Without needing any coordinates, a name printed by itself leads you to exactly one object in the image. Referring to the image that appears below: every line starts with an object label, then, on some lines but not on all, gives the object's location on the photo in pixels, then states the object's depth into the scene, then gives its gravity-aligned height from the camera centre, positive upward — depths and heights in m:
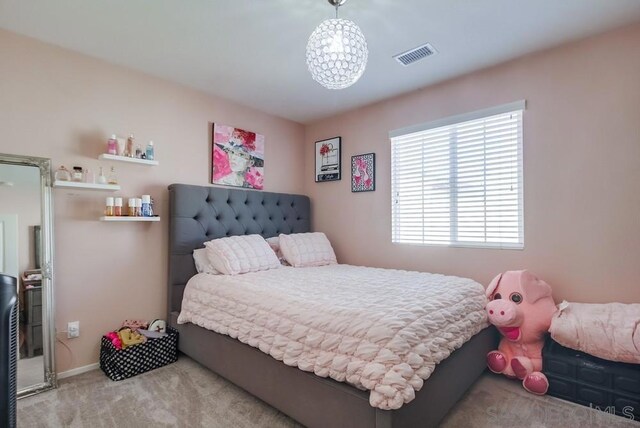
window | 2.30 +0.26
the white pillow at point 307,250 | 2.82 -0.34
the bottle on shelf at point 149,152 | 2.38 +0.47
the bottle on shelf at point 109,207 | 2.20 +0.05
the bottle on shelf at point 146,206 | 2.34 +0.06
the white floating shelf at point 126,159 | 2.17 +0.40
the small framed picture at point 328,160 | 3.36 +0.60
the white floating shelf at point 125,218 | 2.15 -0.03
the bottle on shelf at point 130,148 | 2.30 +0.49
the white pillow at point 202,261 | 2.44 -0.38
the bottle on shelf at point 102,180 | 2.17 +0.24
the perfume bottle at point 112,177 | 2.26 +0.27
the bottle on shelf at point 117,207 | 2.22 +0.05
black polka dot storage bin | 2.05 -0.99
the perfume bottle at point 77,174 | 2.08 +0.27
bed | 1.31 -0.78
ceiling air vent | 2.12 +1.12
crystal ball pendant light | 1.52 +0.81
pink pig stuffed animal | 1.94 -0.70
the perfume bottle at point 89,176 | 2.16 +0.26
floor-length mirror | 1.87 -0.25
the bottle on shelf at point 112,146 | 2.21 +0.49
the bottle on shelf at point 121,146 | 2.26 +0.50
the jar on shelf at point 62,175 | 2.02 +0.26
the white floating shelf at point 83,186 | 1.99 +0.19
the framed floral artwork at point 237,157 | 2.88 +0.55
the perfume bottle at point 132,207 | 2.30 +0.05
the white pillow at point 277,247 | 2.91 -0.32
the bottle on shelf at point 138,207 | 2.32 +0.05
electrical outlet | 2.11 -0.78
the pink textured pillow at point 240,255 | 2.35 -0.33
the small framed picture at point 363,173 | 3.06 +0.41
